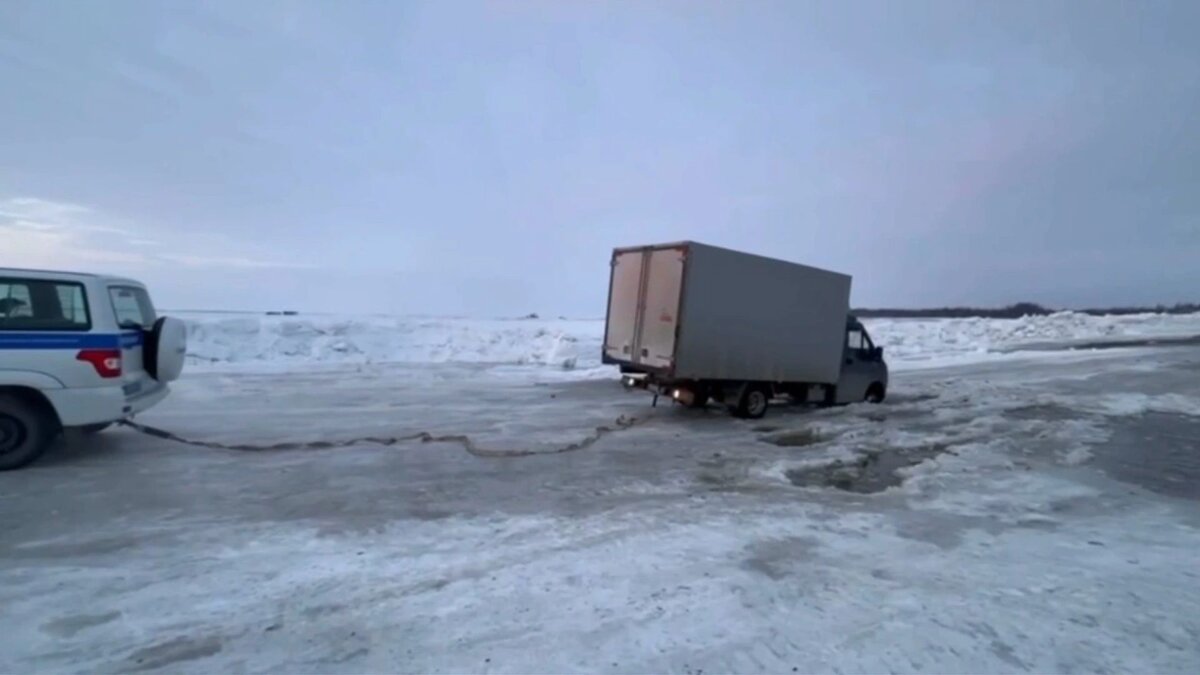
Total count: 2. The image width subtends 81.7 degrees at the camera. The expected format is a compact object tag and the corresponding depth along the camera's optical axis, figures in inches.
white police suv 320.2
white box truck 528.4
